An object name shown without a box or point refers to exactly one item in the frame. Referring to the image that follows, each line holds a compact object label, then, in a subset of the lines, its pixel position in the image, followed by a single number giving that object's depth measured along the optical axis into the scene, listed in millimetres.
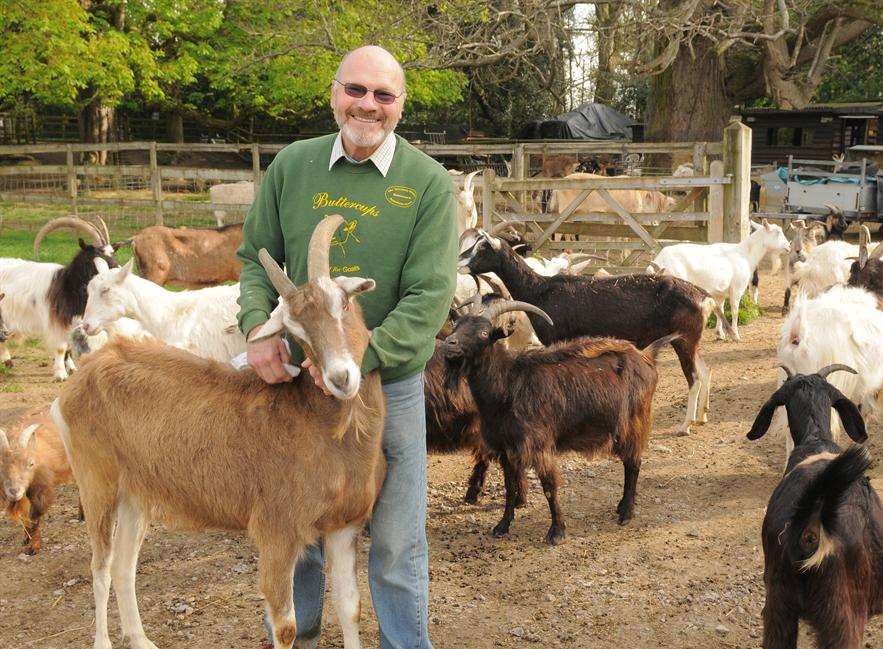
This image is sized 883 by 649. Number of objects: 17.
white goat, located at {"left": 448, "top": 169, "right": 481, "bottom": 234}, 12930
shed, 27641
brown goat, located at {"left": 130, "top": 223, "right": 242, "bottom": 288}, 11039
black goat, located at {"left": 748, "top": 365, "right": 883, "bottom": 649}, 3201
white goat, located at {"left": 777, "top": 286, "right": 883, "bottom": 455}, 5906
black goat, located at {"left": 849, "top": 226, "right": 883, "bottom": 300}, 8414
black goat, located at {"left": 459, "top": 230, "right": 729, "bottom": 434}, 7379
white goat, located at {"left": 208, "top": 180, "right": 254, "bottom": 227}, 19516
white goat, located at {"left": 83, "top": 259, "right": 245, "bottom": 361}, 7094
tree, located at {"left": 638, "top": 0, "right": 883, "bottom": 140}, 16344
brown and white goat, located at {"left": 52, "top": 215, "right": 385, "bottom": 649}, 2998
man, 3121
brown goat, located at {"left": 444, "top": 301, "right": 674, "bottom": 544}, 5441
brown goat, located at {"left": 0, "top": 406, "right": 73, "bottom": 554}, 5191
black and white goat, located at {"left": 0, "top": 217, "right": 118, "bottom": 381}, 8758
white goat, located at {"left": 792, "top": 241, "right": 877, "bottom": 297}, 10508
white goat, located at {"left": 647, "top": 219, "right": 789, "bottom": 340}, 9641
